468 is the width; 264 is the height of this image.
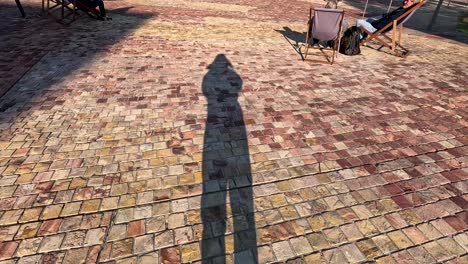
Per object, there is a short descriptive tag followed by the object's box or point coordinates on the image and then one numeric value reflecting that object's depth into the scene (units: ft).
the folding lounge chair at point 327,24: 21.11
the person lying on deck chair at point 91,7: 30.81
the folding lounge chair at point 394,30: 22.91
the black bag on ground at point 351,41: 24.98
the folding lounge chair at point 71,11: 30.17
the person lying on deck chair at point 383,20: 23.93
